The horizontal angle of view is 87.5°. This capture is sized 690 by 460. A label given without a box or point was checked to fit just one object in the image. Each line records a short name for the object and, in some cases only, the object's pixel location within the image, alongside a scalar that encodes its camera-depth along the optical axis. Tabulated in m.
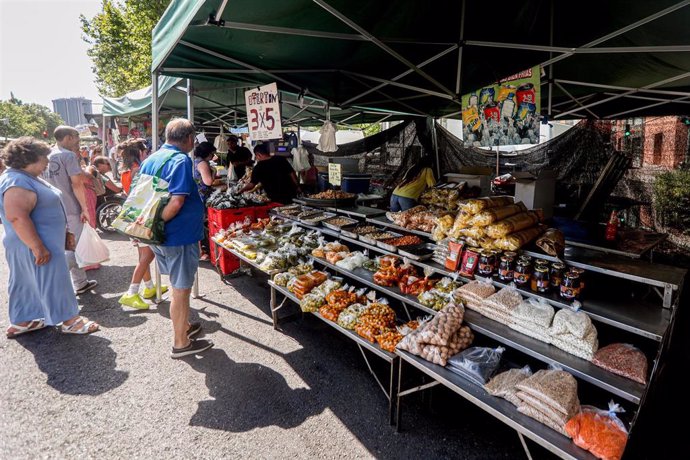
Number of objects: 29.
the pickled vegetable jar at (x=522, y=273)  2.78
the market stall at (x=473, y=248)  2.14
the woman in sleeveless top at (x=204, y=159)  5.53
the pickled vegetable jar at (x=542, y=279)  2.66
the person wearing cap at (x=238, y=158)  7.68
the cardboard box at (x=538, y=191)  3.95
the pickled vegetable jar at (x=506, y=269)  2.83
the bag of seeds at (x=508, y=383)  2.10
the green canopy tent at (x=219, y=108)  8.85
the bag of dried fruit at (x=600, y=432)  1.71
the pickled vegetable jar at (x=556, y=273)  2.64
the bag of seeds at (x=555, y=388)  1.93
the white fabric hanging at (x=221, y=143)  10.65
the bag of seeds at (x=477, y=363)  2.29
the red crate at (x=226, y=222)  5.71
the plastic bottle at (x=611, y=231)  3.43
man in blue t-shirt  3.21
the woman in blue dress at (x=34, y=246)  3.50
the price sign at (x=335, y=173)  5.35
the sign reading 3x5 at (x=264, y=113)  4.69
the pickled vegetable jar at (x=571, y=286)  2.49
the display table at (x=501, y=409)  1.77
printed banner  3.61
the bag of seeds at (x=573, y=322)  2.26
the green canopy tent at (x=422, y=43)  3.14
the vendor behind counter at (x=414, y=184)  5.88
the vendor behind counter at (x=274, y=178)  6.19
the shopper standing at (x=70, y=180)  4.89
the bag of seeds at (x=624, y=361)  2.01
